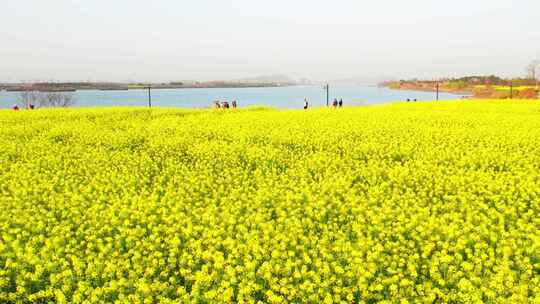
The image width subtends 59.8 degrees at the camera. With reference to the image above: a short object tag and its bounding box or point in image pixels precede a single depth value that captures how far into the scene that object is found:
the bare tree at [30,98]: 137.21
